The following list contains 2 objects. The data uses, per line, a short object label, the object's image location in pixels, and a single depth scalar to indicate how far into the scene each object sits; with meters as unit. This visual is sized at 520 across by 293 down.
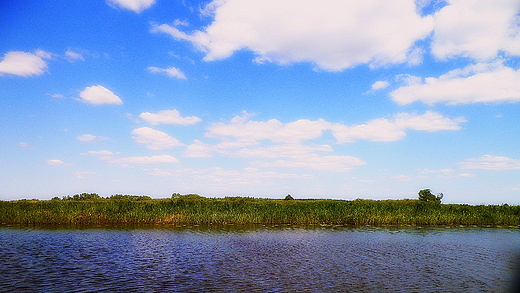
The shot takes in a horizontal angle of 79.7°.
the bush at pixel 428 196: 67.24
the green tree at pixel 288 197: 79.06
